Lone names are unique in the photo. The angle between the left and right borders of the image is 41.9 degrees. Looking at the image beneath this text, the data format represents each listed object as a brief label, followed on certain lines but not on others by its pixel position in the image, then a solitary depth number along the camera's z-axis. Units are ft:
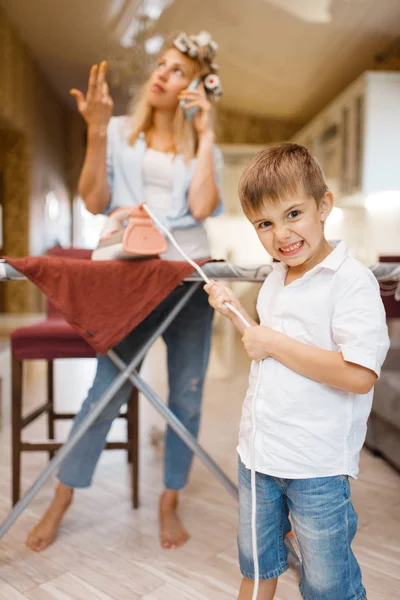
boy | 2.72
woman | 4.60
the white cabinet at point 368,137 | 12.13
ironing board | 3.91
